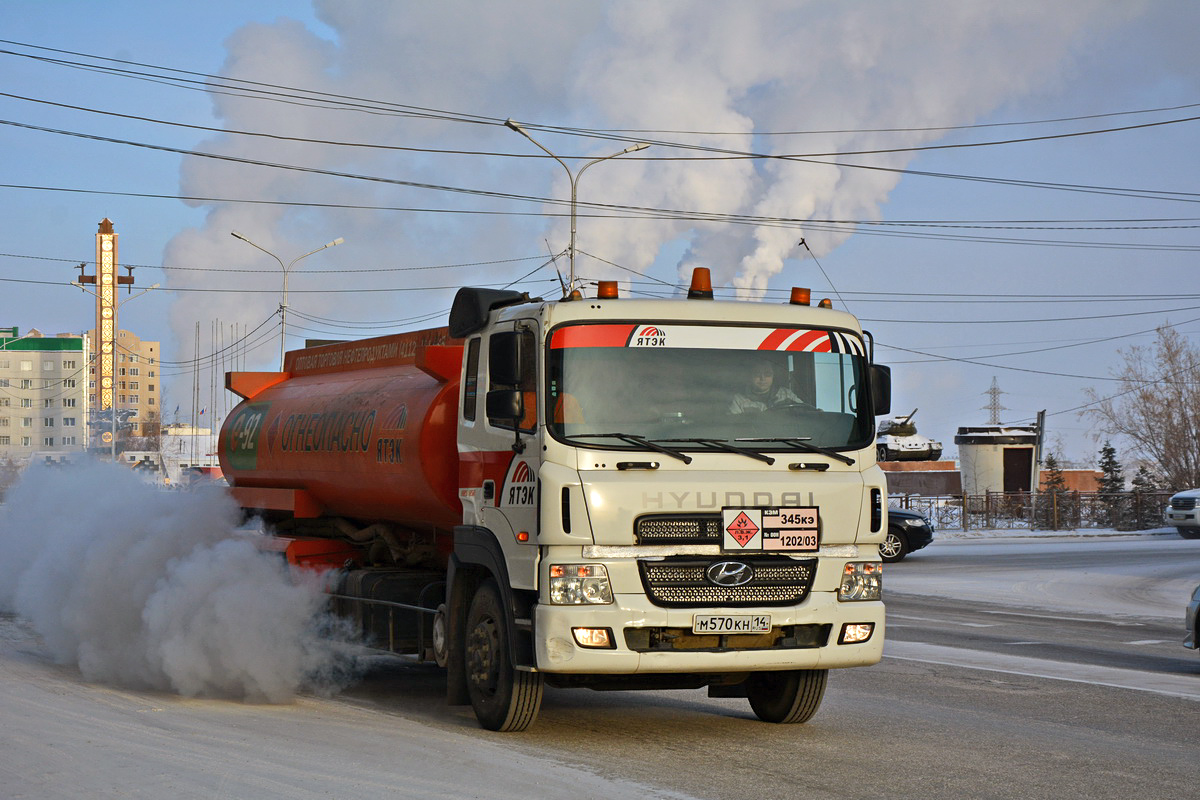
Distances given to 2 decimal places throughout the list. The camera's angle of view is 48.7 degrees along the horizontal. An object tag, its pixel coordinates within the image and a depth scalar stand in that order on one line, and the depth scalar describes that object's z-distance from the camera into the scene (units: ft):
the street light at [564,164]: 90.53
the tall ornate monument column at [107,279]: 397.08
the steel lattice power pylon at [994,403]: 353.10
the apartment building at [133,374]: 598.30
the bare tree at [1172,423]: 186.50
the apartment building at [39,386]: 482.69
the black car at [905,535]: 88.12
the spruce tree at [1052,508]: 135.54
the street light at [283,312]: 128.11
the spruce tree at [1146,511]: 134.00
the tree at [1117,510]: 134.51
